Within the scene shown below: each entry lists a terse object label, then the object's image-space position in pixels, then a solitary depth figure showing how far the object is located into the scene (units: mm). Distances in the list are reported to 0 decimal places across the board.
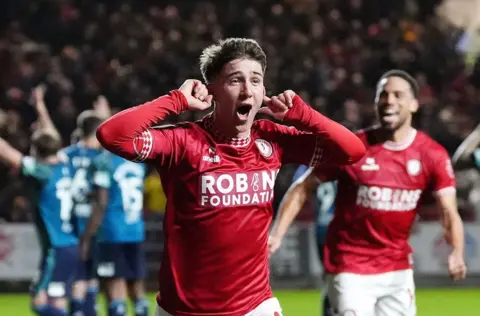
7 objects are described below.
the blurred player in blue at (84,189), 19437
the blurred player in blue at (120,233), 19062
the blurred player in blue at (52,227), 17484
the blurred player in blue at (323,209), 20437
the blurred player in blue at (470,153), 14832
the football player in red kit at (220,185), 9805
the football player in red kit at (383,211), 13398
